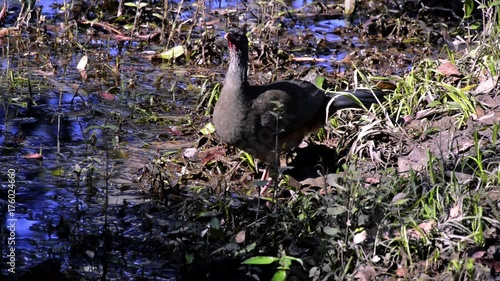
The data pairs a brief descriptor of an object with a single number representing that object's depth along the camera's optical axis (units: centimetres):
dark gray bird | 1248
